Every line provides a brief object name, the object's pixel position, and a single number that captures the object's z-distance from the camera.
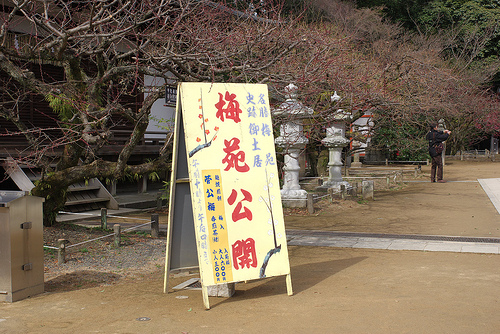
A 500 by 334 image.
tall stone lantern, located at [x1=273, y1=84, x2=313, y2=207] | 11.64
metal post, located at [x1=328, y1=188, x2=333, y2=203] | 12.91
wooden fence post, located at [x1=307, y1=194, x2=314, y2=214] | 11.59
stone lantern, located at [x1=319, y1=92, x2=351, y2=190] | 15.30
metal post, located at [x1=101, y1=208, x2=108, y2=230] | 8.86
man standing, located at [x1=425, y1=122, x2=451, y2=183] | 16.92
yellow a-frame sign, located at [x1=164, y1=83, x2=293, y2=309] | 4.92
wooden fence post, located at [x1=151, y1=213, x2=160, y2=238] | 8.45
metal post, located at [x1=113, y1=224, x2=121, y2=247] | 7.42
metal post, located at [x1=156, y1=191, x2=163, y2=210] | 12.58
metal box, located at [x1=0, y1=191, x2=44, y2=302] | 5.05
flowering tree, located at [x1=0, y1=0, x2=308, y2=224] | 6.46
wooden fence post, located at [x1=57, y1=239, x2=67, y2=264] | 6.49
